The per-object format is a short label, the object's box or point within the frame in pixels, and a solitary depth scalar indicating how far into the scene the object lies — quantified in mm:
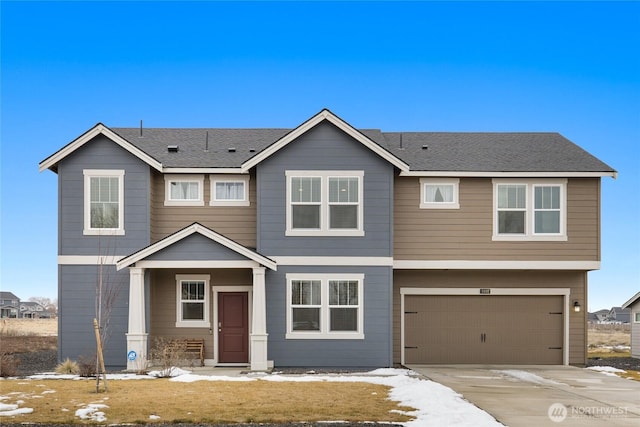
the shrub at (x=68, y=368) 19031
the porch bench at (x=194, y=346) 21031
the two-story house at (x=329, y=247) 20531
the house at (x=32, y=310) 109375
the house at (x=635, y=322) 29828
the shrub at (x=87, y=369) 18203
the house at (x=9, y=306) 104475
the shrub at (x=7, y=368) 18000
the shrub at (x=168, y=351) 20017
